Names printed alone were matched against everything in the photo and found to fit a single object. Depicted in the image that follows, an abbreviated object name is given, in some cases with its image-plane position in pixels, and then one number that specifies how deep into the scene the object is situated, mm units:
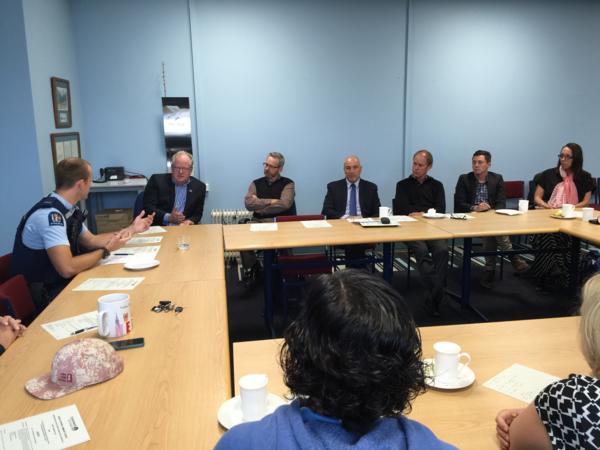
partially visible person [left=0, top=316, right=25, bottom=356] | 1779
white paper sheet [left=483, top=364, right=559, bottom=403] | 1414
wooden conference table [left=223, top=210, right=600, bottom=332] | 3334
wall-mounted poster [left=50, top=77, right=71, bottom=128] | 4402
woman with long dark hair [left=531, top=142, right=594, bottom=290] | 4488
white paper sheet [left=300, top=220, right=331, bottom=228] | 3850
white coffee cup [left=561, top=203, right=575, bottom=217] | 4000
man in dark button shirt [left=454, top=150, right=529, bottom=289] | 4871
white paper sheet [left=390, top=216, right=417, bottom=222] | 4007
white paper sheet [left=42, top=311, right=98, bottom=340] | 1806
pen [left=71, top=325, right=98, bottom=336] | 1804
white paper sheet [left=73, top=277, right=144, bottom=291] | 2318
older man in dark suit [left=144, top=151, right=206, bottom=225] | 4238
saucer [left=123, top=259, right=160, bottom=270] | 2648
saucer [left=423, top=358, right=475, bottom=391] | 1411
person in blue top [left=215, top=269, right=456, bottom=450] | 787
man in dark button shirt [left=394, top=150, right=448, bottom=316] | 4020
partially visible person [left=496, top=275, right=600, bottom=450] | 1011
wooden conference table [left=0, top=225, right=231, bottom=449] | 1230
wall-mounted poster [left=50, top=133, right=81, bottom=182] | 4324
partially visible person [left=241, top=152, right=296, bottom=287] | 4750
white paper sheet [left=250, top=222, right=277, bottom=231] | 3773
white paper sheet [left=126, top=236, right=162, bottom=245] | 3348
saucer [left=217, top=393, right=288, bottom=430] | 1240
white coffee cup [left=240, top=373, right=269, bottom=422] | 1217
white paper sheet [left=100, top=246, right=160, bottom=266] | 2826
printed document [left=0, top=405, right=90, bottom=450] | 1168
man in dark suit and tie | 4785
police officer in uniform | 2521
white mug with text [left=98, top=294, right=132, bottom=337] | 1726
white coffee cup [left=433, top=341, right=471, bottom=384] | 1432
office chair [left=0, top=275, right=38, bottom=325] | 2071
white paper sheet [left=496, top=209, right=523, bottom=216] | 4257
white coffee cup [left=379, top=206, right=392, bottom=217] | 3960
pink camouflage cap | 1400
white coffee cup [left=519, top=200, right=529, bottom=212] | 4301
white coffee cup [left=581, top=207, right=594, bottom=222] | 3908
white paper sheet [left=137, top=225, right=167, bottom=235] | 3682
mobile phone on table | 1666
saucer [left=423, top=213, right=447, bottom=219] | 4180
